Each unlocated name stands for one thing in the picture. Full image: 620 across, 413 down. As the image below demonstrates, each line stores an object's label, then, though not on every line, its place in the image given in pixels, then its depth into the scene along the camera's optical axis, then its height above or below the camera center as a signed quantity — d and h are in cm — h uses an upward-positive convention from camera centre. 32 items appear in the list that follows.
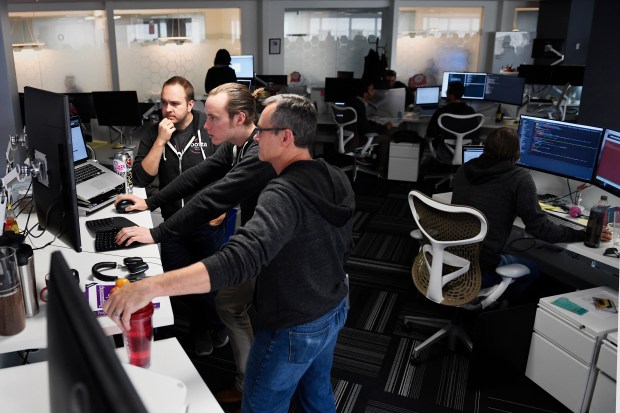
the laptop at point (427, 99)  752 -61
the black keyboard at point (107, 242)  226 -77
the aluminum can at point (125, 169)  304 -64
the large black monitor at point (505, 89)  665 -41
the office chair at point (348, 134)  654 -95
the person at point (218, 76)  525 -24
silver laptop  286 -69
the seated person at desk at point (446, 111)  614 -63
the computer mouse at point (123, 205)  275 -75
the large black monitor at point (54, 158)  179 -37
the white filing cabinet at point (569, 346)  252 -132
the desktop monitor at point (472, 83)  707 -36
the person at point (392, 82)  773 -40
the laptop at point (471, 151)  462 -78
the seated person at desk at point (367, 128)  655 -88
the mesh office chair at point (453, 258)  274 -101
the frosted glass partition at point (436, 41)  929 +19
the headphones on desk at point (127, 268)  199 -78
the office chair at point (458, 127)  611 -79
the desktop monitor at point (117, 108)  466 -50
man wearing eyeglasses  157 -58
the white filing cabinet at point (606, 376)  241 -136
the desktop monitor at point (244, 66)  820 -23
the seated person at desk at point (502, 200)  292 -75
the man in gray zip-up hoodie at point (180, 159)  292 -57
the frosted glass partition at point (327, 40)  934 +17
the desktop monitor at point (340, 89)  707 -46
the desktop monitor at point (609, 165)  310 -60
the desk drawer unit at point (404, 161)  668 -127
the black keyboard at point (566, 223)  318 -94
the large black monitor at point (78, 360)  54 -32
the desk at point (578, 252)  279 -98
